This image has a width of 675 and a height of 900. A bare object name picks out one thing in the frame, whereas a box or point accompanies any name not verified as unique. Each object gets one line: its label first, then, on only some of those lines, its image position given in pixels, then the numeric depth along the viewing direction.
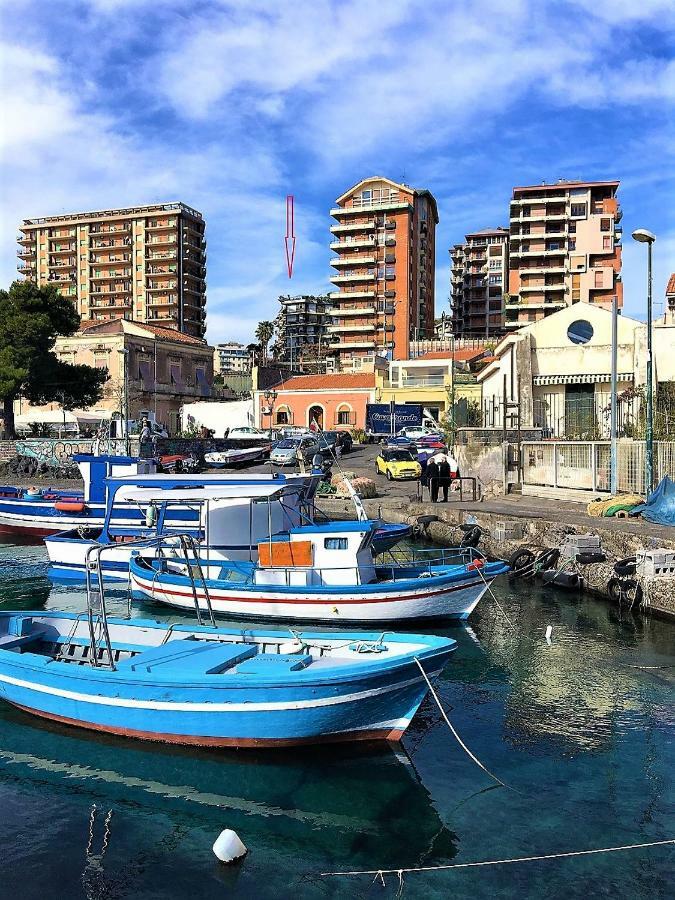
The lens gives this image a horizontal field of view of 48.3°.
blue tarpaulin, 20.27
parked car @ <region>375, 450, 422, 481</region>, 36.69
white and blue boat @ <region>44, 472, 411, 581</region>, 18.58
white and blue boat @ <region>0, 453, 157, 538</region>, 25.66
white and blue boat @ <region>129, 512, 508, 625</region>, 16.06
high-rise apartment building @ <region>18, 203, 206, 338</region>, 95.38
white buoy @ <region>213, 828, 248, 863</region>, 7.78
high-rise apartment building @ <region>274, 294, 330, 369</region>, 139.75
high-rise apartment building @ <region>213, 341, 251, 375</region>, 189.25
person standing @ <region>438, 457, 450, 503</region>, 28.50
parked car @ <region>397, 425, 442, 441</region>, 51.91
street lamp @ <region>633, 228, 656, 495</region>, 19.91
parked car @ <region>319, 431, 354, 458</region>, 44.41
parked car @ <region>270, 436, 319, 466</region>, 41.62
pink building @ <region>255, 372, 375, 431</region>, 64.94
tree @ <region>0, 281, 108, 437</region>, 47.19
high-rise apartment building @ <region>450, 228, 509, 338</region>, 106.81
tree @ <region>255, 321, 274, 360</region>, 109.44
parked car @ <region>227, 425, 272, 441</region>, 54.10
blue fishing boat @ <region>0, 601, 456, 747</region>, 9.78
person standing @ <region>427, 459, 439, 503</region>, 28.94
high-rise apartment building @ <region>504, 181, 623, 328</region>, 78.50
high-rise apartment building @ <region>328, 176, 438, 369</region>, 86.12
